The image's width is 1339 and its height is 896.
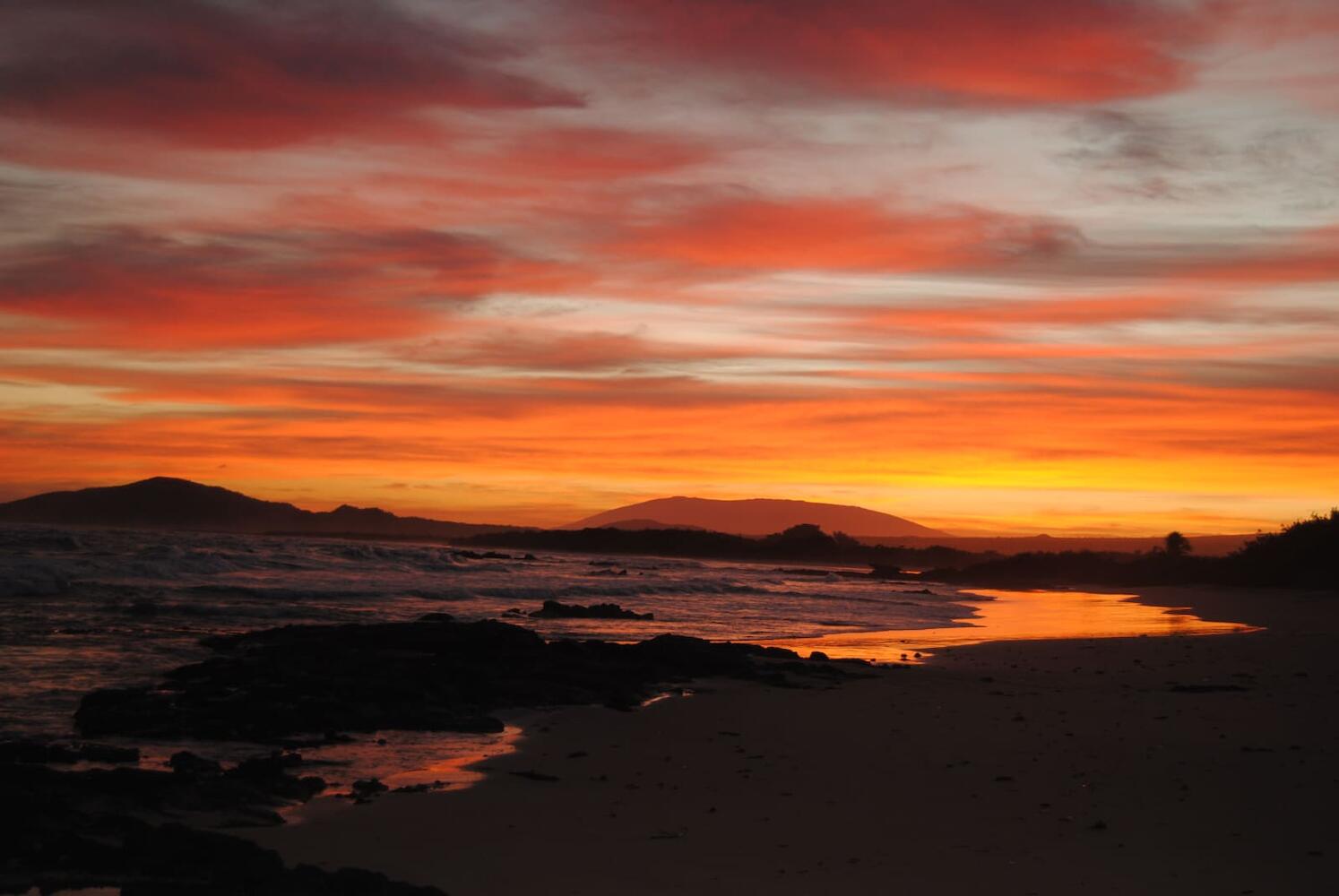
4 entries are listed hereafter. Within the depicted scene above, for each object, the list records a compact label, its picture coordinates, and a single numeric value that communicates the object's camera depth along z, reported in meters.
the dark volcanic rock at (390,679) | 11.48
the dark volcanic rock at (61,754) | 9.14
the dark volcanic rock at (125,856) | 6.01
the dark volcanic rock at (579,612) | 28.38
